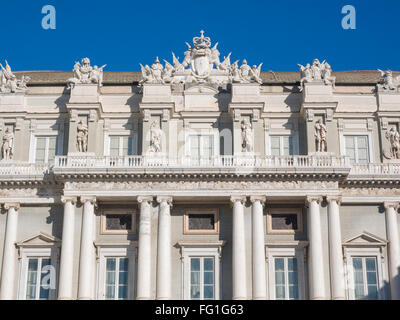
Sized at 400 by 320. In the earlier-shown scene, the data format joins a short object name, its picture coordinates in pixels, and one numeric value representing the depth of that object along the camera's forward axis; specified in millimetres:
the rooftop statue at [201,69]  44781
